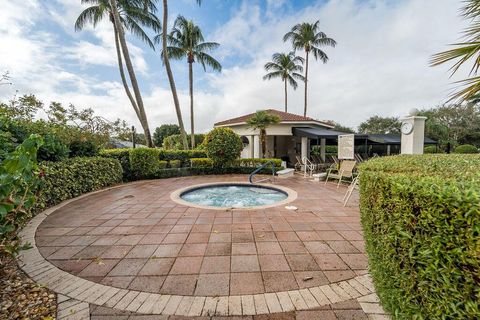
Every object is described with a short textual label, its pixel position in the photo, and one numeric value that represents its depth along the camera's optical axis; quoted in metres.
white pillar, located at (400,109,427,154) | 6.59
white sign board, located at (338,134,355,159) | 9.69
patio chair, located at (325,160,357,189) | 7.86
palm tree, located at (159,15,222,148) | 17.02
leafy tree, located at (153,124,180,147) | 47.62
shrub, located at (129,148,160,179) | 10.02
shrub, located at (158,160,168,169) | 11.74
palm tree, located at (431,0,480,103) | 2.35
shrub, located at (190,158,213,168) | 12.25
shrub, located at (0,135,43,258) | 2.18
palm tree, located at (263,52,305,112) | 22.92
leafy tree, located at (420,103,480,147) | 22.91
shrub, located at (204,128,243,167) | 11.83
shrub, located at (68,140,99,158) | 7.85
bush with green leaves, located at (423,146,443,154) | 19.30
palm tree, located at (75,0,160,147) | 13.31
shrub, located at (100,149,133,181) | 9.94
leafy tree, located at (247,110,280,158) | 13.41
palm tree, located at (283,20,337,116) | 20.20
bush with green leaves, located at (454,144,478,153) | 16.51
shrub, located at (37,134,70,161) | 6.08
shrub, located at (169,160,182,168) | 12.42
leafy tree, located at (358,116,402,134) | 30.31
